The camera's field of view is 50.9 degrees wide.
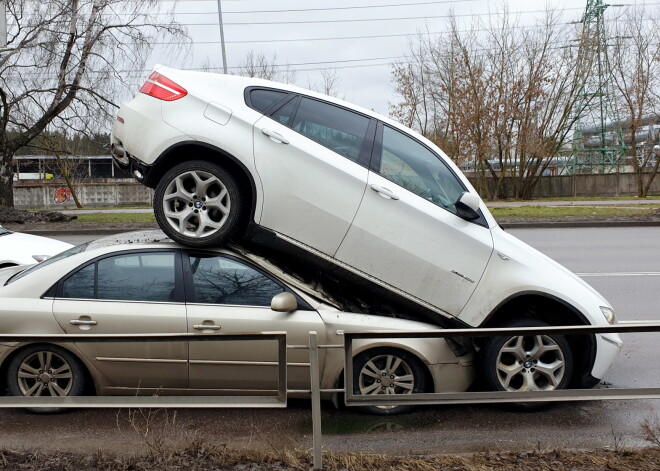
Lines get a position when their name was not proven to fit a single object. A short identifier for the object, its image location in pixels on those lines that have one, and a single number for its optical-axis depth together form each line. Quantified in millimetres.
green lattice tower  35219
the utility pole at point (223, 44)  24936
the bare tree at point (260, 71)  36344
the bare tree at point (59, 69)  21828
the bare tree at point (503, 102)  33406
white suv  4941
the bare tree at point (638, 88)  37719
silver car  4703
